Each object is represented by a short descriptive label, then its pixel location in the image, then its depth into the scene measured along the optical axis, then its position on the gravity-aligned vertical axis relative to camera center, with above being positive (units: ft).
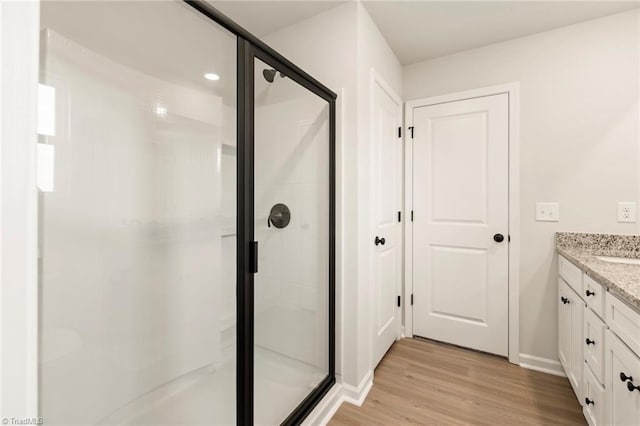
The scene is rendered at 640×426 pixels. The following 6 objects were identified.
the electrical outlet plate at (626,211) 6.07 +0.05
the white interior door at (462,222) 7.26 -0.25
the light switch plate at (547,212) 6.68 +0.02
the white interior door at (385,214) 6.59 -0.05
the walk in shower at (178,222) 3.73 -0.16
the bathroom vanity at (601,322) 3.46 -1.64
